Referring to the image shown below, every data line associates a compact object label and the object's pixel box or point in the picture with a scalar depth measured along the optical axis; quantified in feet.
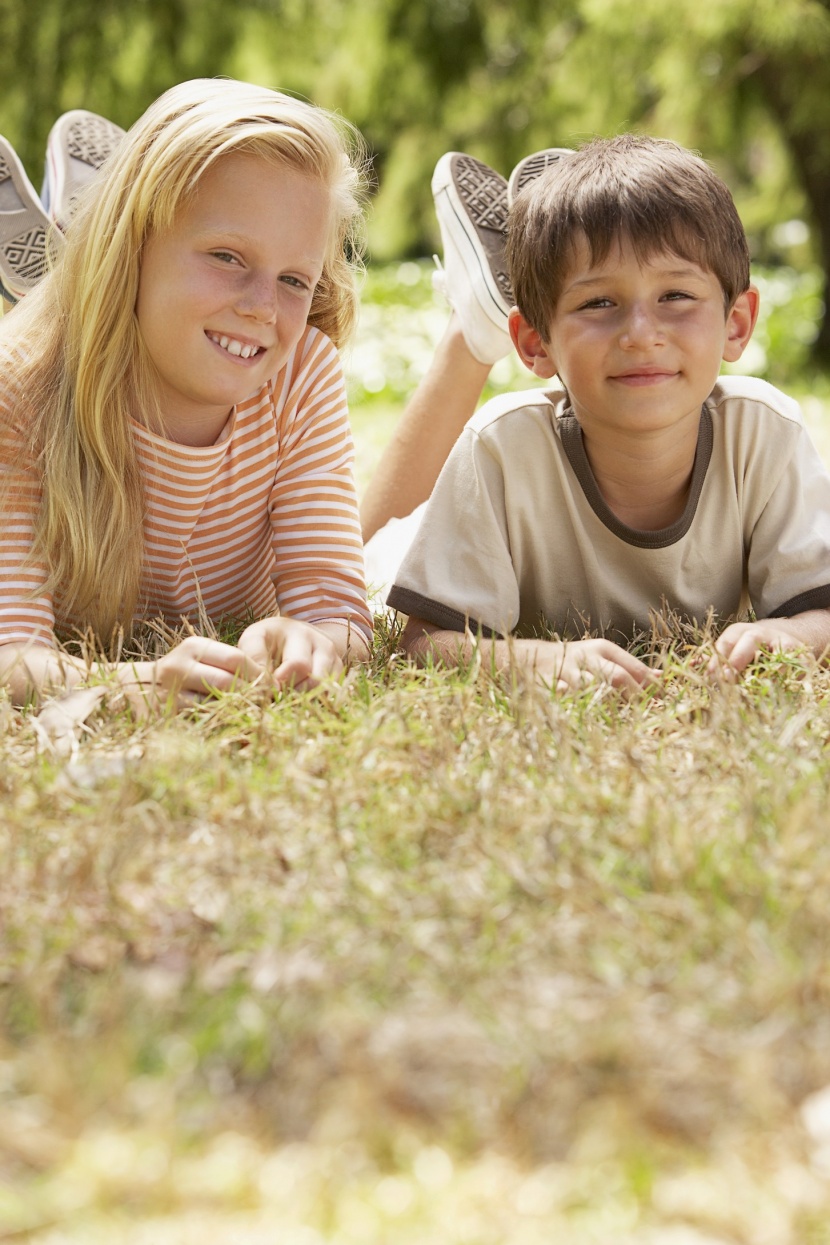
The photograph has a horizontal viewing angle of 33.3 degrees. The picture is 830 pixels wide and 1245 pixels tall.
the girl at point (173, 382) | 7.88
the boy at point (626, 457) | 8.07
